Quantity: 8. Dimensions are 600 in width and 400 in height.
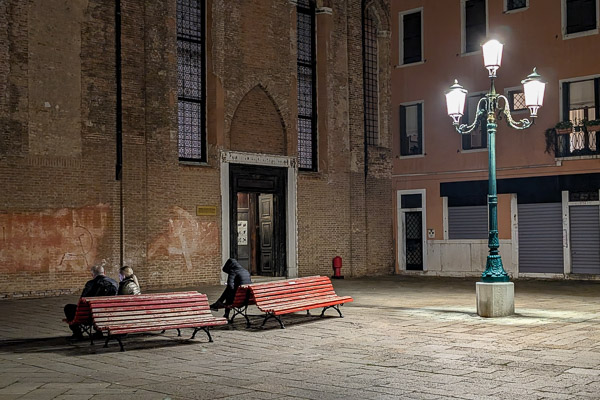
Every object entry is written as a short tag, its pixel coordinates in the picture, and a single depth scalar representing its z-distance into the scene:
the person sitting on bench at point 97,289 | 11.38
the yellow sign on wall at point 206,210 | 20.57
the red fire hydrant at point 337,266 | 23.84
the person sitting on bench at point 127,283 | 11.55
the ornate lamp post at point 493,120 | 13.16
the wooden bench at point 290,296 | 12.09
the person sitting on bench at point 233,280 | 12.88
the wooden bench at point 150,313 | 10.02
